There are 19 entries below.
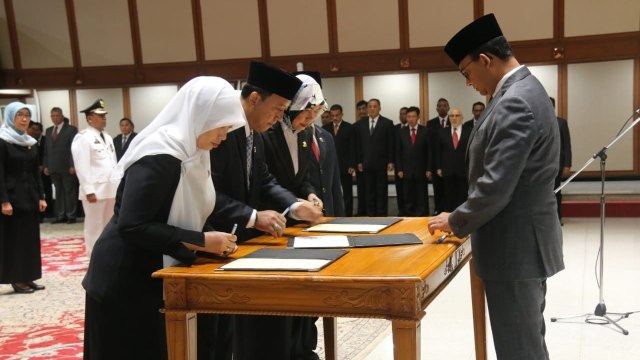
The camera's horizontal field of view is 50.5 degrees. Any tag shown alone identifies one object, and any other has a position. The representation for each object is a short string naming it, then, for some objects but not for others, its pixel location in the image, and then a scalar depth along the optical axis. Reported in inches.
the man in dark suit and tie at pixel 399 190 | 390.9
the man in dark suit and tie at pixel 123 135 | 436.5
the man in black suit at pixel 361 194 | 398.3
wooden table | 74.7
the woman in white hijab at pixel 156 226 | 85.0
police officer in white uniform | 252.2
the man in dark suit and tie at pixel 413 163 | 383.2
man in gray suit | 86.6
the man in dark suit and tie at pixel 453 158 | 360.8
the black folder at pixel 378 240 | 97.7
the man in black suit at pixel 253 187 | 102.9
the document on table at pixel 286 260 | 81.5
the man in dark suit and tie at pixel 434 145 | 380.2
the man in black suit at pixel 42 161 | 451.5
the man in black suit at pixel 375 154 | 390.3
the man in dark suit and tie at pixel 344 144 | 397.1
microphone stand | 162.9
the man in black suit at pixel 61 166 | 431.5
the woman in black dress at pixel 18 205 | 223.0
